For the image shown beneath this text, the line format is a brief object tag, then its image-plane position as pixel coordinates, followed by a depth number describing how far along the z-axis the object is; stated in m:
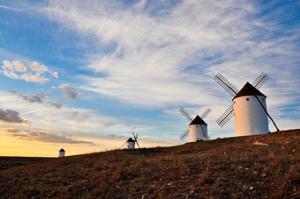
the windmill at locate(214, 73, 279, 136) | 30.45
